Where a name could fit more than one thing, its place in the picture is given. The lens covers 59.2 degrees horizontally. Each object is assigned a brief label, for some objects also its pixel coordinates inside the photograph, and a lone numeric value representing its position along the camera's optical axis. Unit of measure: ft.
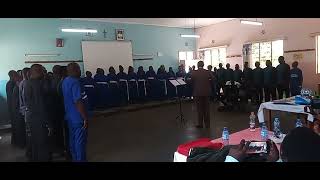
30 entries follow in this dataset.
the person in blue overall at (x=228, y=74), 34.24
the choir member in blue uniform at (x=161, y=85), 38.11
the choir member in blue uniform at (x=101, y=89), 32.99
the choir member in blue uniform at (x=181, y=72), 41.15
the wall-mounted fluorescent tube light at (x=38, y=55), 31.13
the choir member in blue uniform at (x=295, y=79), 27.99
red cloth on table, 8.63
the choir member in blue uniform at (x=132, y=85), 35.86
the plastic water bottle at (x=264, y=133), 9.80
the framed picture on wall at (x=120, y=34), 37.83
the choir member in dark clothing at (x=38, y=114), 13.10
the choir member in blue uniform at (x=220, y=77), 33.76
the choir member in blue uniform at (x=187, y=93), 39.15
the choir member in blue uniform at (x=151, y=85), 37.47
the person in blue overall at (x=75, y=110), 12.57
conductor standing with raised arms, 20.83
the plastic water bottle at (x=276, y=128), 10.52
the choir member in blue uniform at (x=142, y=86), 36.88
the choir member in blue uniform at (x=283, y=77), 27.61
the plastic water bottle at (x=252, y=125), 11.36
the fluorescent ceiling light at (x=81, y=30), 30.25
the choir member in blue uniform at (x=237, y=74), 32.96
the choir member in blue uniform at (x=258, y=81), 30.35
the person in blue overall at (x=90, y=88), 31.99
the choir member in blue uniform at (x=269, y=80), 28.89
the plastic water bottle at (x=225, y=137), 9.62
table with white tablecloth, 14.03
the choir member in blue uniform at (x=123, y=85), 34.94
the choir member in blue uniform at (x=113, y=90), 33.83
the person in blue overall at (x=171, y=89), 38.96
